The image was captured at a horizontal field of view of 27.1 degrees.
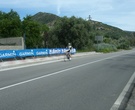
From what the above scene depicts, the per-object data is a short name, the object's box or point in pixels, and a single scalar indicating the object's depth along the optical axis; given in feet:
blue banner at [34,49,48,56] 101.29
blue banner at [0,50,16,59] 80.02
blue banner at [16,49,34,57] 89.20
